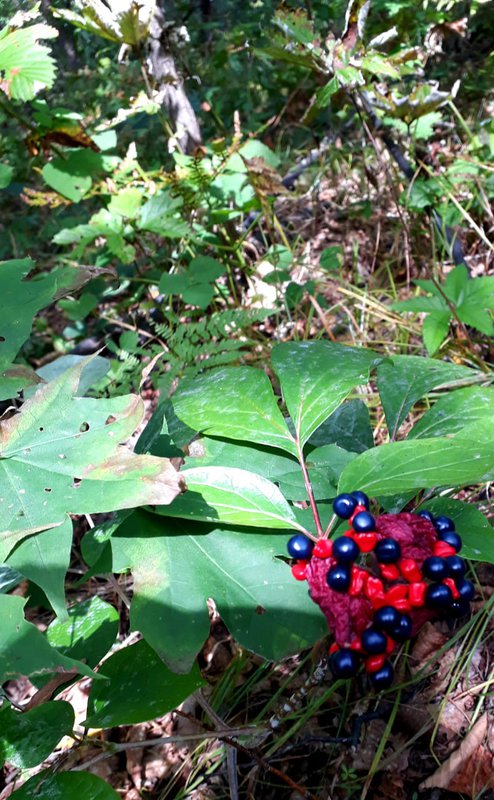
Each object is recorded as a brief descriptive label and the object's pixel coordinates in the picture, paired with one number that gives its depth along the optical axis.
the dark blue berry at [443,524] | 0.24
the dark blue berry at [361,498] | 0.24
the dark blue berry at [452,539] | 0.24
